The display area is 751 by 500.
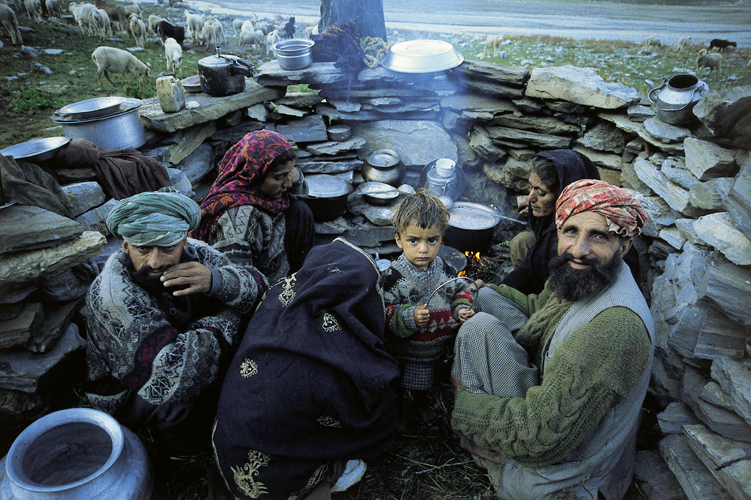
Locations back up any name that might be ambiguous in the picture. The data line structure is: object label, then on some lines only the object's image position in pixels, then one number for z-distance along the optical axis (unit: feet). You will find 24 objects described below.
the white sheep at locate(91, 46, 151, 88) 23.18
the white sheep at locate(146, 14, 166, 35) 38.55
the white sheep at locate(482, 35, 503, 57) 29.73
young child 8.54
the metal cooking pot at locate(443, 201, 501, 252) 15.99
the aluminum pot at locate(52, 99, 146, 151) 12.59
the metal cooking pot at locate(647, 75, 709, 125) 13.35
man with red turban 6.11
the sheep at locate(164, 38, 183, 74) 33.99
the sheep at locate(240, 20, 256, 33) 44.70
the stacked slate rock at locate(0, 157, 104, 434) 7.90
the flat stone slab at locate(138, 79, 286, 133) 14.34
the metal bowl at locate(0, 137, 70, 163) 10.54
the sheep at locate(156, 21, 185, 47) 37.94
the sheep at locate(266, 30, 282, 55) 41.19
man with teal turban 7.04
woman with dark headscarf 11.69
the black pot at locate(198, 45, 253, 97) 16.39
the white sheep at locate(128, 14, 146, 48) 35.63
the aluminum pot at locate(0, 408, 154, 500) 5.79
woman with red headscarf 11.00
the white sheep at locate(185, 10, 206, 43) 42.29
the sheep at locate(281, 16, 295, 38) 42.44
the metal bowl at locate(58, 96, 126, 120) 12.41
